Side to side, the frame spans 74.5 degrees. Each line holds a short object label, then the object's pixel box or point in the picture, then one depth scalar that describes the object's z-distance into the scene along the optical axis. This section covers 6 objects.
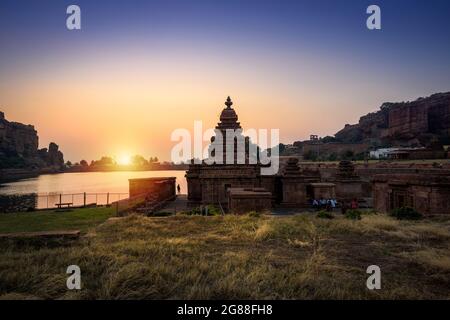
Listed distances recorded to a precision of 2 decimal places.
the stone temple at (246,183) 24.91
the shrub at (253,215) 12.69
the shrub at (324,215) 13.55
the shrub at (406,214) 12.85
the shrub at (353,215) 12.97
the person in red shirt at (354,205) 21.38
